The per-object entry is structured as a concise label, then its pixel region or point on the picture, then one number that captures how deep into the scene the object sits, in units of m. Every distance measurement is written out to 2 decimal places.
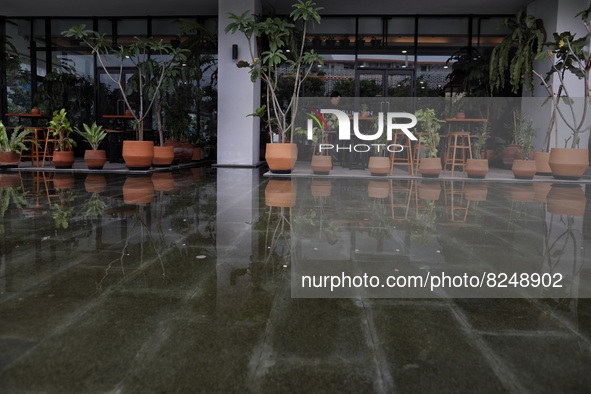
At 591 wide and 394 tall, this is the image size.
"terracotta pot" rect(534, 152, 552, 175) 9.52
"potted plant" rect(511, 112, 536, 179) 8.84
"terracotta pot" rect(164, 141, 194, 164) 11.65
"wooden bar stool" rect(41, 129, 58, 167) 11.78
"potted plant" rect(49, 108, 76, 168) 9.67
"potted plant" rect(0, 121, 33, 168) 9.77
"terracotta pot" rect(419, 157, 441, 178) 8.91
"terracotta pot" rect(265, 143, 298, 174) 8.88
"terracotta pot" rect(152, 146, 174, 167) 10.30
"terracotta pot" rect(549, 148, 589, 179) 8.64
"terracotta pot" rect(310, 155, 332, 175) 9.11
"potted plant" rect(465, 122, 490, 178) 8.89
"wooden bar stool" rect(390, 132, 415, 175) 9.38
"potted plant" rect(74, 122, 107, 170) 9.48
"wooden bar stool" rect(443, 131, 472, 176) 9.29
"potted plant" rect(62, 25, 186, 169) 9.12
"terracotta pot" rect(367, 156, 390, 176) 9.08
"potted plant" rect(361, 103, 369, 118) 10.21
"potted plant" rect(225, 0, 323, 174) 8.53
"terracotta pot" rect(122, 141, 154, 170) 9.34
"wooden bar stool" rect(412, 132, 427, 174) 9.23
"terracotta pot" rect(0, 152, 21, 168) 9.77
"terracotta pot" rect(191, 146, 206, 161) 12.88
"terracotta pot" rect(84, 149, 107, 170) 9.61
